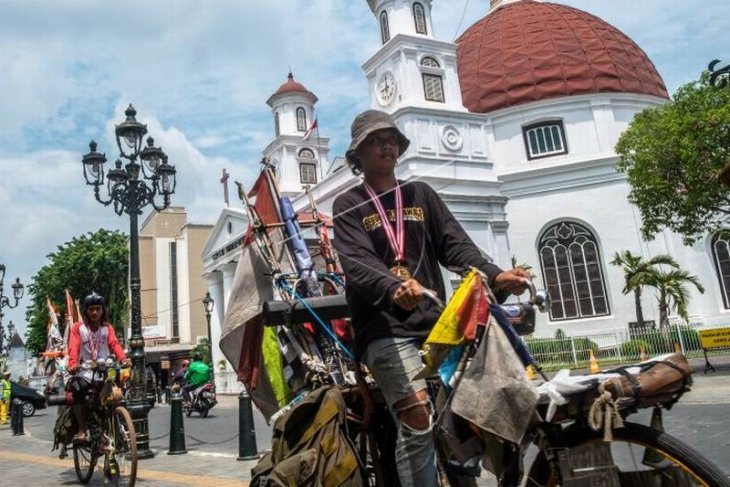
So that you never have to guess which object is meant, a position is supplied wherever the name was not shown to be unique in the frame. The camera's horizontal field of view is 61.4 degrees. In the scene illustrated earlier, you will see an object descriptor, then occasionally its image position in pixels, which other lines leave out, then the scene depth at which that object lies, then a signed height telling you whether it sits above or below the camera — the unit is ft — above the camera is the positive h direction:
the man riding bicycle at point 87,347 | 20.36 +1.55
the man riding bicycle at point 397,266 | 8.25 +1.35
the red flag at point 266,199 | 18.15 +5.16
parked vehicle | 77.87 +0.21
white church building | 88.38 +30.71
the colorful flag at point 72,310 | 29.37 +4.08
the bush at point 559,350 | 74.43 -0.61
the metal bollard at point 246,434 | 25.11 -2.27
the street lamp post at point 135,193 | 30.32 +11.66
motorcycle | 56.49 -1.66
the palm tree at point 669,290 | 73.41 +5.10
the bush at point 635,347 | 70.33 -1.18
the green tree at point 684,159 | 43.21 +12.46
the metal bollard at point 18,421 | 49.93 -1.62
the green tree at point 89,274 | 147.74 +28.62
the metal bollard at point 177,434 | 29.10 -2.34
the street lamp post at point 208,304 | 80.64 +9.98
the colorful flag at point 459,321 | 7.06 +0.38
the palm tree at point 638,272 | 75.10 +7.87
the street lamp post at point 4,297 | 85.81 +15.07
